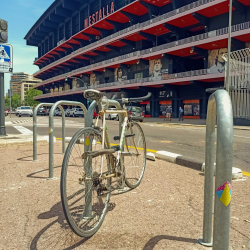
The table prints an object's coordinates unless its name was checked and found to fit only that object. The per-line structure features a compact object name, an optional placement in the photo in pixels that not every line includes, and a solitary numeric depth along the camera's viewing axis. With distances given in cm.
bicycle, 218
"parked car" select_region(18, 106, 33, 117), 3734
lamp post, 1645
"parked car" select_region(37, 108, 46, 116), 4138
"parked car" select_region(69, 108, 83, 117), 3883
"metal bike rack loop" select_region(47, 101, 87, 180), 418
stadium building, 2659
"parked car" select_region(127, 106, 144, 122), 2413
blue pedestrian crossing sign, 807
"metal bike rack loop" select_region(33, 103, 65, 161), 552
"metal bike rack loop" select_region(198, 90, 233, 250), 153
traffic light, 802
